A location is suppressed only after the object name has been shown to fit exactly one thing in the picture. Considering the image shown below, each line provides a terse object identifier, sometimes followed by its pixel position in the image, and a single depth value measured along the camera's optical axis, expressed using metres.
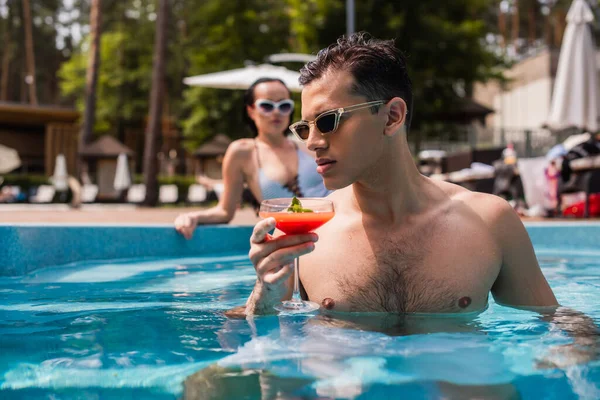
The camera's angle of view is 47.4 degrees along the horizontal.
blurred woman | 5.41
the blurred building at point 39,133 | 28.73
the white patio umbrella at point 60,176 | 21.47
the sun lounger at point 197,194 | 22.34
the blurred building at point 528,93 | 29.58
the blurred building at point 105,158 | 22.94
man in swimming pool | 2.36
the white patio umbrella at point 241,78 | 14.40
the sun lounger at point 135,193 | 23.95
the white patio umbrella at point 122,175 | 21.92
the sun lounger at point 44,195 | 23.36
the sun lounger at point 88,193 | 22.53
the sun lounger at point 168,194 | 22.50
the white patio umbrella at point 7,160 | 22.95
